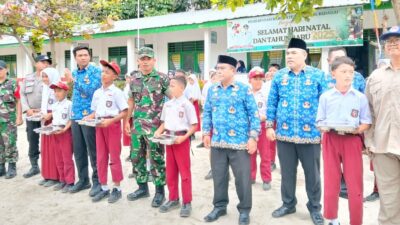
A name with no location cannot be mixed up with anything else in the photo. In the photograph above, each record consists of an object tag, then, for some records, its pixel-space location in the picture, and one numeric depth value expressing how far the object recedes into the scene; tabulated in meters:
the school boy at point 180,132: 4.41
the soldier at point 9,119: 6.14
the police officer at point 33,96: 6.13
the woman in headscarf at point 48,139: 5.65
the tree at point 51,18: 7.48
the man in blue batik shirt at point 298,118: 3.93
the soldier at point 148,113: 4.65
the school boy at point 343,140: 3.52
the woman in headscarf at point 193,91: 8.42
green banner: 11.38
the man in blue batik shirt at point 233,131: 4.01
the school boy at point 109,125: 4.89
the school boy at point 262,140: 5.30
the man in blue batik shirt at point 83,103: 5.12
